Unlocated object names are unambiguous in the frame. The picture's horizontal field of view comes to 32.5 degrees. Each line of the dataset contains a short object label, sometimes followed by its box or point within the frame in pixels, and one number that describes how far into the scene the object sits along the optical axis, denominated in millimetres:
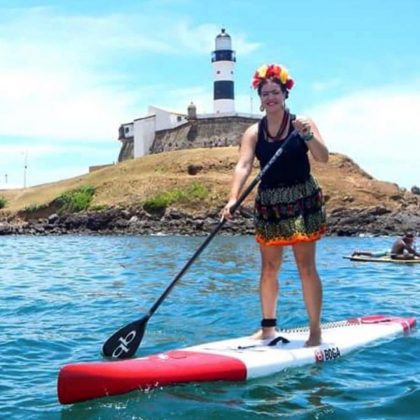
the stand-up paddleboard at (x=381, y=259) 20578
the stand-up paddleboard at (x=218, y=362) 5141
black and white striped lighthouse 83312
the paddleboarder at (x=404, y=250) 21031
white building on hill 83062
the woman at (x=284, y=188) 6465
